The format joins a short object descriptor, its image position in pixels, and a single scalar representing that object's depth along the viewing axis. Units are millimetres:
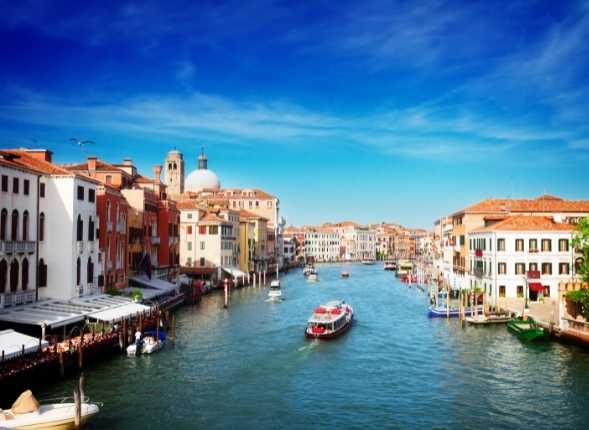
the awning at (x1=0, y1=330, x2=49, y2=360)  19312
